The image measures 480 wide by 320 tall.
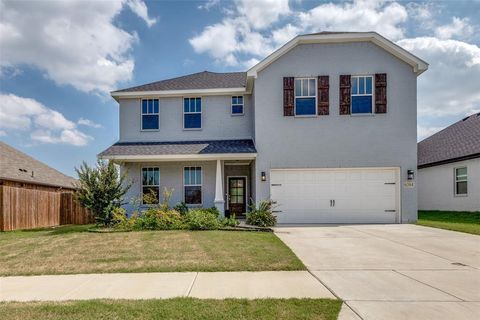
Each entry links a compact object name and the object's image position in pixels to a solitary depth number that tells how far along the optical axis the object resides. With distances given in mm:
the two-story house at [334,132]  13539
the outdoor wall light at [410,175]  13391
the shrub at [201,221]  11711
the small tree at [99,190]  12508
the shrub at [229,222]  12265
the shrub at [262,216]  12672
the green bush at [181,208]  13945
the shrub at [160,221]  11969
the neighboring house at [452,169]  16391
